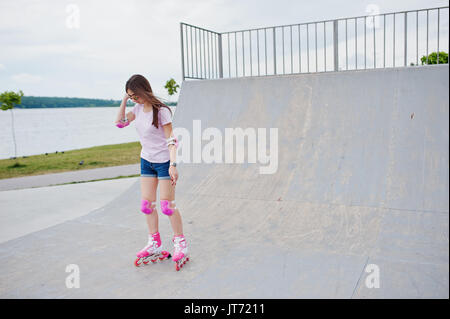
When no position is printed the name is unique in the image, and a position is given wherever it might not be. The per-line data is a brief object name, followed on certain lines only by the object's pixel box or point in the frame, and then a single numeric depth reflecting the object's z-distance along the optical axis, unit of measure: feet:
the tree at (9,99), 61.11
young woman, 12.96
